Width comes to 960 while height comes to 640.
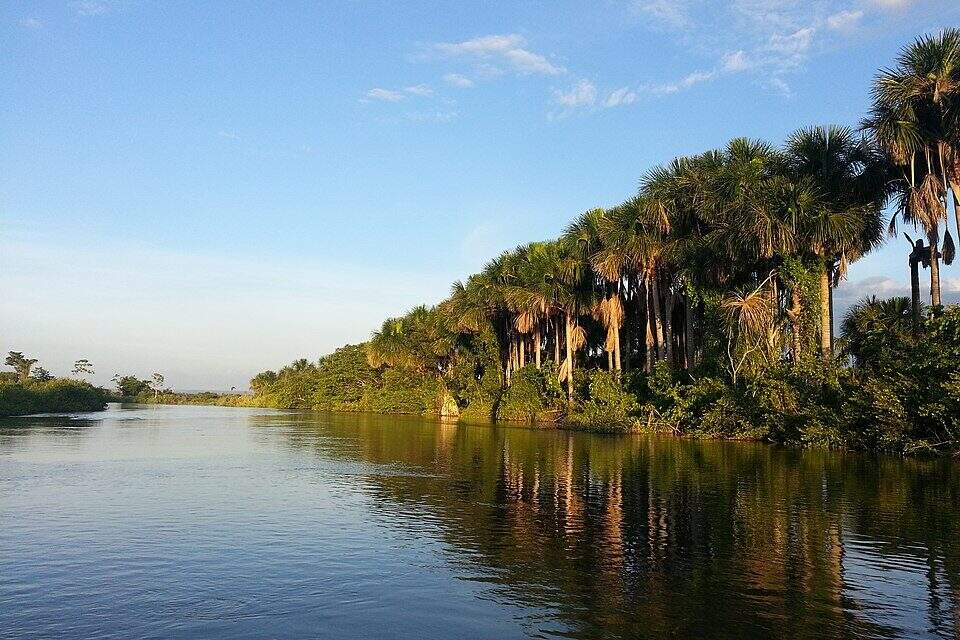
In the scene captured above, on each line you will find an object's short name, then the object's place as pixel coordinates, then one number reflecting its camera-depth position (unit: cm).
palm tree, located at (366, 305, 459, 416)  8200
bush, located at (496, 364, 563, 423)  5877
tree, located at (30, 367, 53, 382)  11961
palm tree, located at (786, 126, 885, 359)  3584
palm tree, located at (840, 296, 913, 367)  3219
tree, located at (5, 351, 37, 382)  12362
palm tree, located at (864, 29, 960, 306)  3147
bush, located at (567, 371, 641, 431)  4750
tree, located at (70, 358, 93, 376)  14938
